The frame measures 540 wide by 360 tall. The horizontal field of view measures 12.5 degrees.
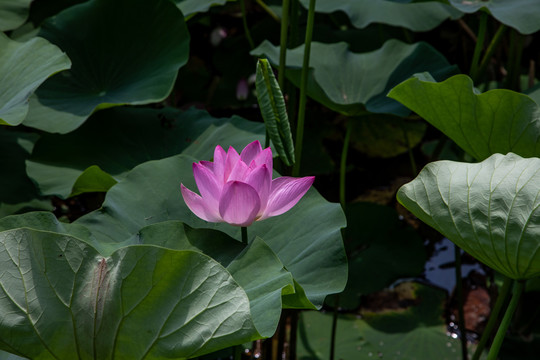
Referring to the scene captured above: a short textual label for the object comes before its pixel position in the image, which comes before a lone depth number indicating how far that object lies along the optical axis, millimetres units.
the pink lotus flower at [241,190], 3628
